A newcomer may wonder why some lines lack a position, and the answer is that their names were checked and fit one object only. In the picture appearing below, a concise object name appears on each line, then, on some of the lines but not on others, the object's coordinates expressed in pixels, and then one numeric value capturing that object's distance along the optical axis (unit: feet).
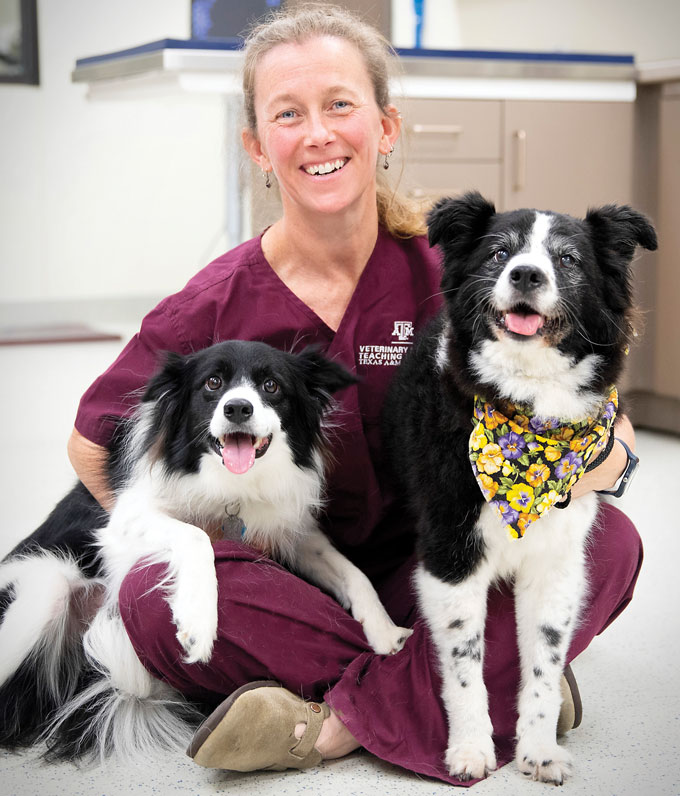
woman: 5.51
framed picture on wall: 21.68
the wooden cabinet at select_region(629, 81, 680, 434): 12.99
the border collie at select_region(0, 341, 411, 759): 5.73
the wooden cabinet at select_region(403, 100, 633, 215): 12.54
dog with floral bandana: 5.21
